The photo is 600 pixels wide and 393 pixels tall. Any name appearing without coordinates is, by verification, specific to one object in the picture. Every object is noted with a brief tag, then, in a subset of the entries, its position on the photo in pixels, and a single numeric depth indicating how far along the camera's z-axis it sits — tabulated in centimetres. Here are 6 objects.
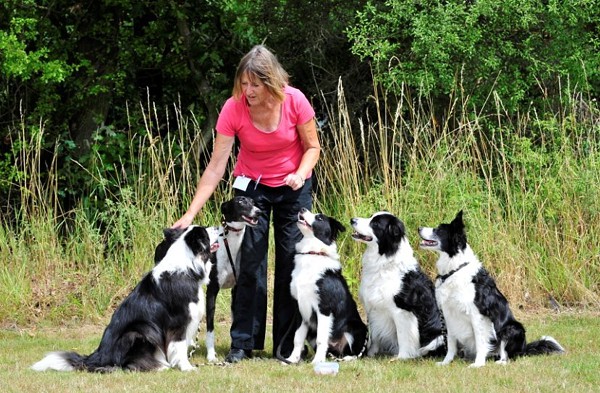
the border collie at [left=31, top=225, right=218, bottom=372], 1231
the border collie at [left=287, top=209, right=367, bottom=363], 1341
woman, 1296
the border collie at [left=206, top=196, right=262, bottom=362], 1362
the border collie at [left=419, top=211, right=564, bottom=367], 1305
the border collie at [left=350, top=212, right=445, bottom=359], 1362
